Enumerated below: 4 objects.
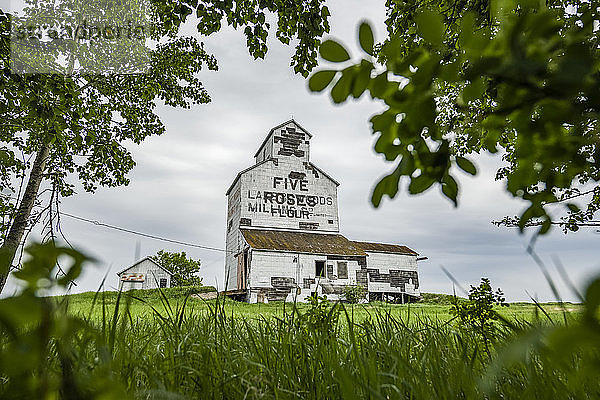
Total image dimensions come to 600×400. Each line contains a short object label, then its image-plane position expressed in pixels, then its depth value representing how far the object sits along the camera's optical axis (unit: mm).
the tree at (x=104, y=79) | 4188
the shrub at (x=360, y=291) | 17894
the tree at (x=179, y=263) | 41869
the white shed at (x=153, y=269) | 34438
